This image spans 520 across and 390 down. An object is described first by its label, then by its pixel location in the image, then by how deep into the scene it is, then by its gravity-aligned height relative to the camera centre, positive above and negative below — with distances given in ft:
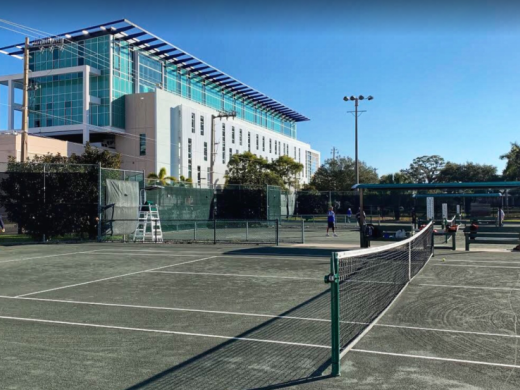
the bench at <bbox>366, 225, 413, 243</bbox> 58.37 -3.30
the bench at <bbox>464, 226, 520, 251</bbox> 57.31 -3.69
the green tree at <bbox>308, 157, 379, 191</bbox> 225.35 +14.48
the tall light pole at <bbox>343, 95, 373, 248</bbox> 57.72 -2.91
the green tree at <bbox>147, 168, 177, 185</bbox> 170.60 +10.85
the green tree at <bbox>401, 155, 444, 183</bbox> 299.38 +23.01
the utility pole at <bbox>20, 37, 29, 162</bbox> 90.89 +17.14
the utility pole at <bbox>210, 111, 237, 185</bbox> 237.37 +33.89
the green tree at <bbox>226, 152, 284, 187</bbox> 161.07 +12.94
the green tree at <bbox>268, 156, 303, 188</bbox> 214.07 +16.95
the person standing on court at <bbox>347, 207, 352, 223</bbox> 123.44 -2.36
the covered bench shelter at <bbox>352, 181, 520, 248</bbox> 56.18 +2.26
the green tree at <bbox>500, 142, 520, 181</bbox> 183.62 +16.06
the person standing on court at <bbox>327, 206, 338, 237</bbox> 86.79 -2.56
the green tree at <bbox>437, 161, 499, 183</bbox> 232.94 +16.55
